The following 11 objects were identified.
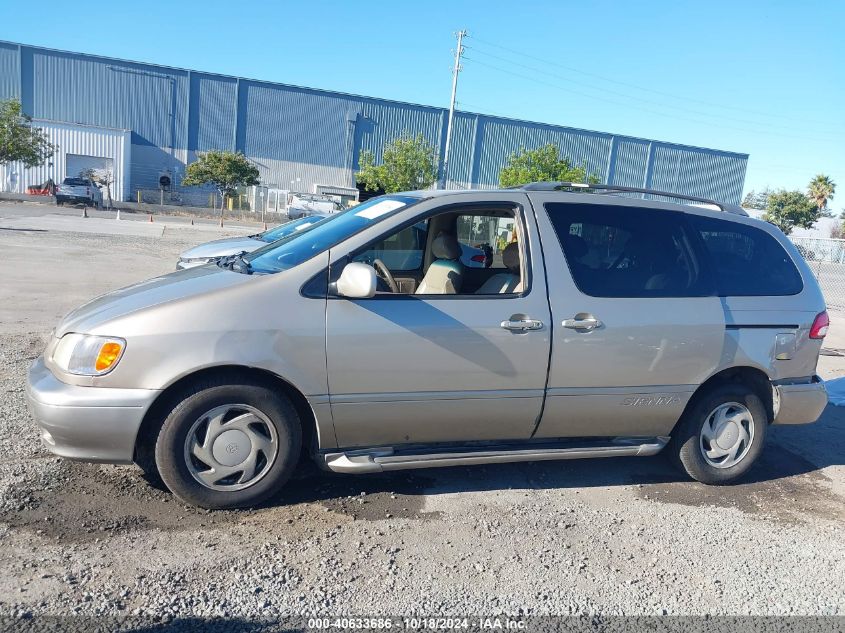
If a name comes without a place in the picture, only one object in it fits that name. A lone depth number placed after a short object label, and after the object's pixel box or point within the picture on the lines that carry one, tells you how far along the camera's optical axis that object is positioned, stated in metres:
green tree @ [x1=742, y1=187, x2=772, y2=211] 112.88
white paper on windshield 4.19
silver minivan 3.57
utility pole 43.19
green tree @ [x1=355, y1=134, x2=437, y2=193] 36.19
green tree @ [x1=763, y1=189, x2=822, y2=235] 61.03
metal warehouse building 50.53
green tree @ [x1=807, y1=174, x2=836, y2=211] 64.88
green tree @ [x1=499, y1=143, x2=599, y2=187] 28.62
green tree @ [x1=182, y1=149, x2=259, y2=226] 48.44
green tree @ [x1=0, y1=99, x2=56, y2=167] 38.53
